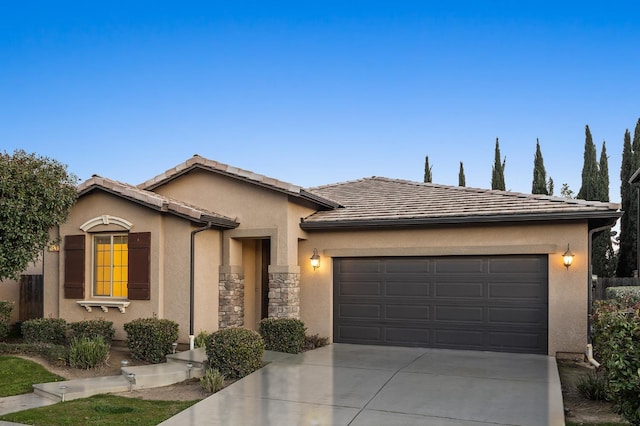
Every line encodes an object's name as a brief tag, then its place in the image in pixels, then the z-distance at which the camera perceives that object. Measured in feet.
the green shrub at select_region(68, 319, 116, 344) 33.71
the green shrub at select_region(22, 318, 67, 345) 35.04
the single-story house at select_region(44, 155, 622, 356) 34.83
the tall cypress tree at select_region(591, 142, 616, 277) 70.18
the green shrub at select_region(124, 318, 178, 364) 31.24
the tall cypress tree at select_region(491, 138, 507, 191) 93.61
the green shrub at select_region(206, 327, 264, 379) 27.76
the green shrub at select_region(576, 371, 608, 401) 23.71
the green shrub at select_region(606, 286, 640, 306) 27.83
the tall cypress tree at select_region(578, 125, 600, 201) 74.38
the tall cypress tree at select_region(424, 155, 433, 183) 103.76
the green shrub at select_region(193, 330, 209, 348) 34.42
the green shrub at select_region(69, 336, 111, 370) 29.35
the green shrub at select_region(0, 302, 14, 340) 39.14
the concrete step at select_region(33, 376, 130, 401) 24.23
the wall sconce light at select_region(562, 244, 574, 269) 33.72
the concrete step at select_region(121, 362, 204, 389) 26.86
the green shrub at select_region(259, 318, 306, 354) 34.53
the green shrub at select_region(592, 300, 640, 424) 14.73
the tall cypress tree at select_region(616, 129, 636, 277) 68.64
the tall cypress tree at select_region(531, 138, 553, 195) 82.79
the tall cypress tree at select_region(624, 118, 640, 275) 68.49
